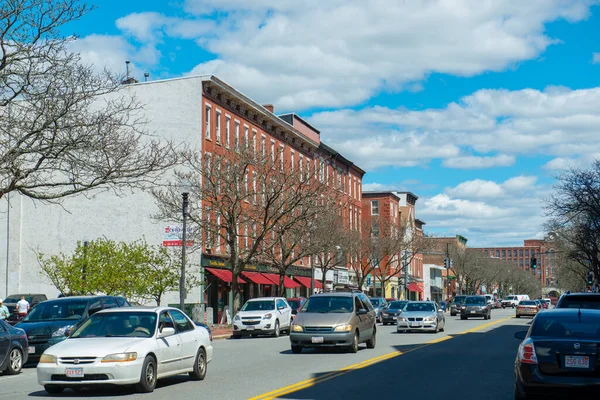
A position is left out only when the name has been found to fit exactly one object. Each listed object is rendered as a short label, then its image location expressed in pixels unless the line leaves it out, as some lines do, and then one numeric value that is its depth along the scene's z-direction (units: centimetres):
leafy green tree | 4156
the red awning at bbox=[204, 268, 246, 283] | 5069
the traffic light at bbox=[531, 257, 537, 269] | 6431
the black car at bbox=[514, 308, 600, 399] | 1084
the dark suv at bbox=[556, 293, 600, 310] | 1825
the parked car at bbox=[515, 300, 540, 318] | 6303
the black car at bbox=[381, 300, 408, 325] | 4866
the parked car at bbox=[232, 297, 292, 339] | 3503
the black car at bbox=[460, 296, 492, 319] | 5625
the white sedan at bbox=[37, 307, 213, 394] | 1334
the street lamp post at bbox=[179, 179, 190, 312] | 3475
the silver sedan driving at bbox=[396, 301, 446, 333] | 3550
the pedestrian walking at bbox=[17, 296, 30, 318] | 3452
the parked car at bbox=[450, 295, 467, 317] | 6219
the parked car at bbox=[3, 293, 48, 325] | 3803
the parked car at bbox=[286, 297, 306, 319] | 4177
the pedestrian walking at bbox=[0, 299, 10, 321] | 3061
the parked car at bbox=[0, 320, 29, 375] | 1833
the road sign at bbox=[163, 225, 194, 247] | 3912
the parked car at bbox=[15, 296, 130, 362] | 2108
